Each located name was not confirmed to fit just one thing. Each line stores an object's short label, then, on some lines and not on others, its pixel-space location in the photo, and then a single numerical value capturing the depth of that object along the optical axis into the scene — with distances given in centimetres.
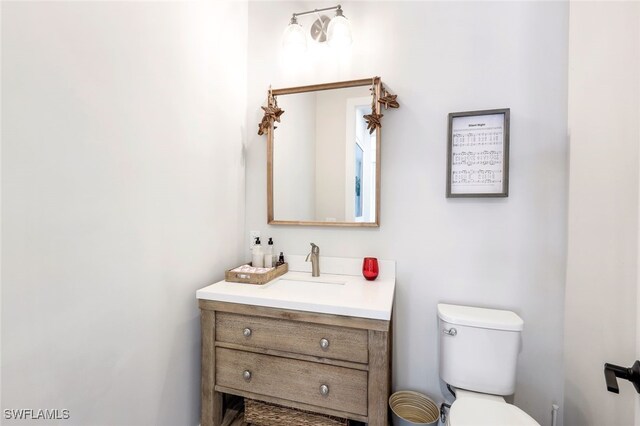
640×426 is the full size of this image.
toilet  127
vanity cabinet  113
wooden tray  146
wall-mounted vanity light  160
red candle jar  155
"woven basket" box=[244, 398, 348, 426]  129
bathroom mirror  162
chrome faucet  164
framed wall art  143
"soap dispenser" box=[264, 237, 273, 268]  171
